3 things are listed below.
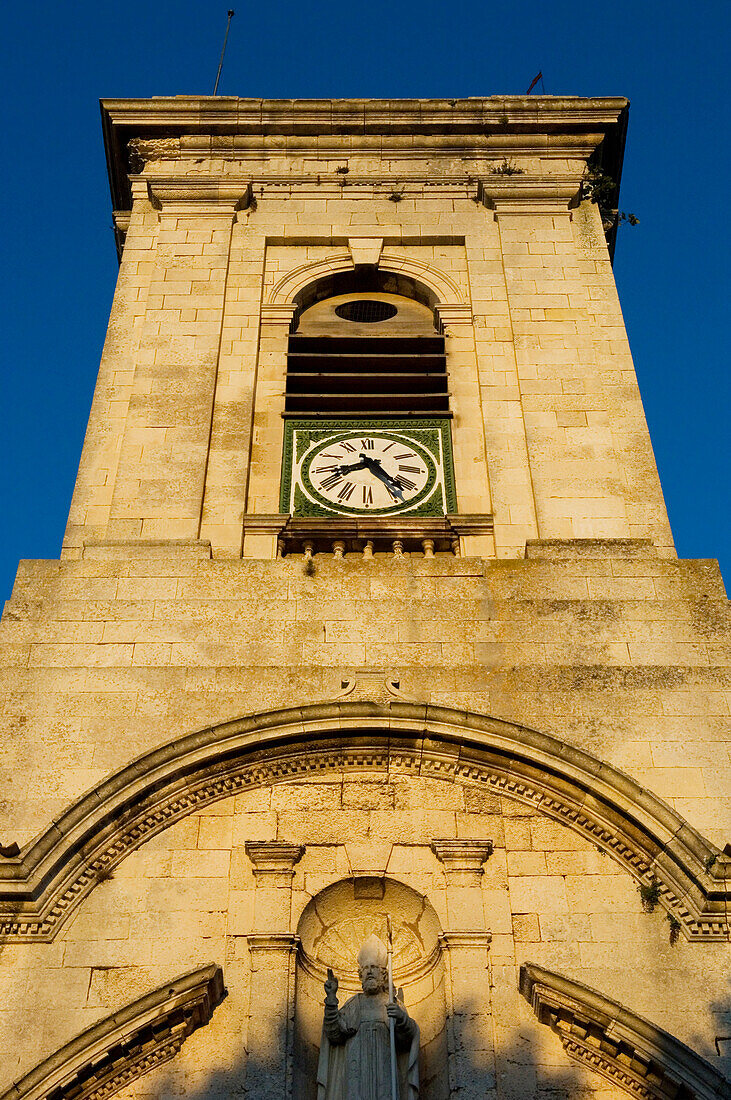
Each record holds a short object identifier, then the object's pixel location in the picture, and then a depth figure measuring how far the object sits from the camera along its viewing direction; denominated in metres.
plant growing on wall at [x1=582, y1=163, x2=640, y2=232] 20.89
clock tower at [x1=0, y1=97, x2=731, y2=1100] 11.43
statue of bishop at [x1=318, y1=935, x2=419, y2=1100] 10.89
